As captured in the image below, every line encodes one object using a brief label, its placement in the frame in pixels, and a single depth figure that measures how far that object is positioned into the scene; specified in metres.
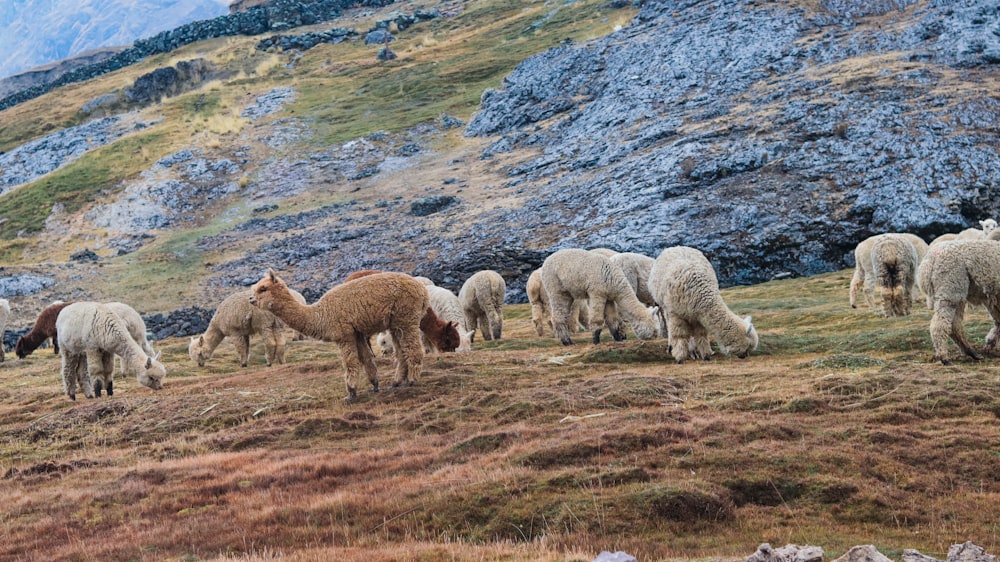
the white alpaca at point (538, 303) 26.67
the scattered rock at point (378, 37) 108.61
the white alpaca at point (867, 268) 24.58
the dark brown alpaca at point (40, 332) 28.55
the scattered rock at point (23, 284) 42.00
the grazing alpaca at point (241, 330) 24.05
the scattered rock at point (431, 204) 51.72
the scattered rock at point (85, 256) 50.19
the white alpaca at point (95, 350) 18.08
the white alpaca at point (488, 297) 25.81
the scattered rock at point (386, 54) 98.25
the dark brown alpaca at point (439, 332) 20.31
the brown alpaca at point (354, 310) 14.92
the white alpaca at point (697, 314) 16.91
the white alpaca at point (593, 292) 21.09
